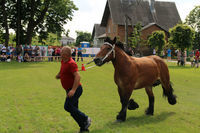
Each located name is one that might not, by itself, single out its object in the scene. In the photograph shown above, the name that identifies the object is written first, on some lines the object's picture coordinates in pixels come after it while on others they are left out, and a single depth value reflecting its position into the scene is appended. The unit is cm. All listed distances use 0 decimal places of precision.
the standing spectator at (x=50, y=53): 3197
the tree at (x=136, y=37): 4768
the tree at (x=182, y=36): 2736
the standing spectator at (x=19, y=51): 2986
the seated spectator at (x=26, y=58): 2930
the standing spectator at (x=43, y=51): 3297
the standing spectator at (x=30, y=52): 3006
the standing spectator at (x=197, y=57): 2410
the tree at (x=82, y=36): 12291
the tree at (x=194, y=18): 7369
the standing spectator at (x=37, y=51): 3044
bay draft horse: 556
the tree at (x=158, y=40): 4310
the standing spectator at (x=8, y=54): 2926
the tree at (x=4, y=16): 3384
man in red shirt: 440
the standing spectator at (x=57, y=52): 3272
